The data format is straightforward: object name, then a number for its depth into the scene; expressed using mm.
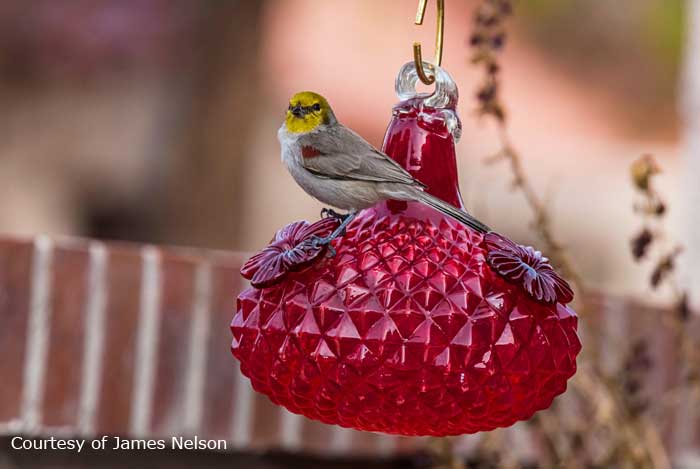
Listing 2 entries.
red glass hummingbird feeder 4066
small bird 4492
